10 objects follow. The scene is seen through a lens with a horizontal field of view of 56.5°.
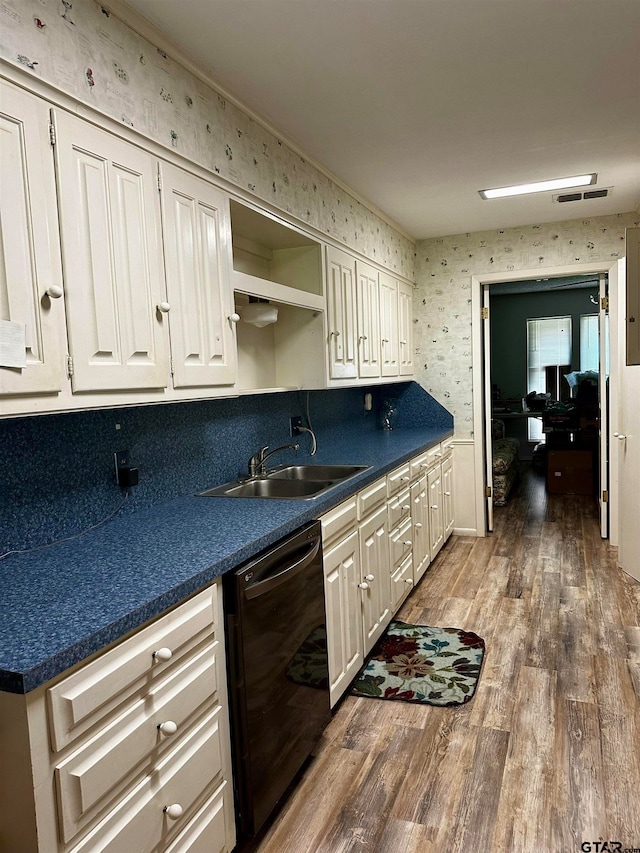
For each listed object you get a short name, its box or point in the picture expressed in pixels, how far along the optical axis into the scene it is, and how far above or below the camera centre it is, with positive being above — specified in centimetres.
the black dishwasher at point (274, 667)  168 -90
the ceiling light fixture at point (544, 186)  363 +115
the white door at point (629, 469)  374 -66
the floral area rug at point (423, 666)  264 -139
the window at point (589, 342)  875 +40
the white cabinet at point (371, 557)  244 -90
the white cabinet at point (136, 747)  109 -76
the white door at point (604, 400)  468 -25
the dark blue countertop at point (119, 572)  114 -47
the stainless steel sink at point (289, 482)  271 -49
